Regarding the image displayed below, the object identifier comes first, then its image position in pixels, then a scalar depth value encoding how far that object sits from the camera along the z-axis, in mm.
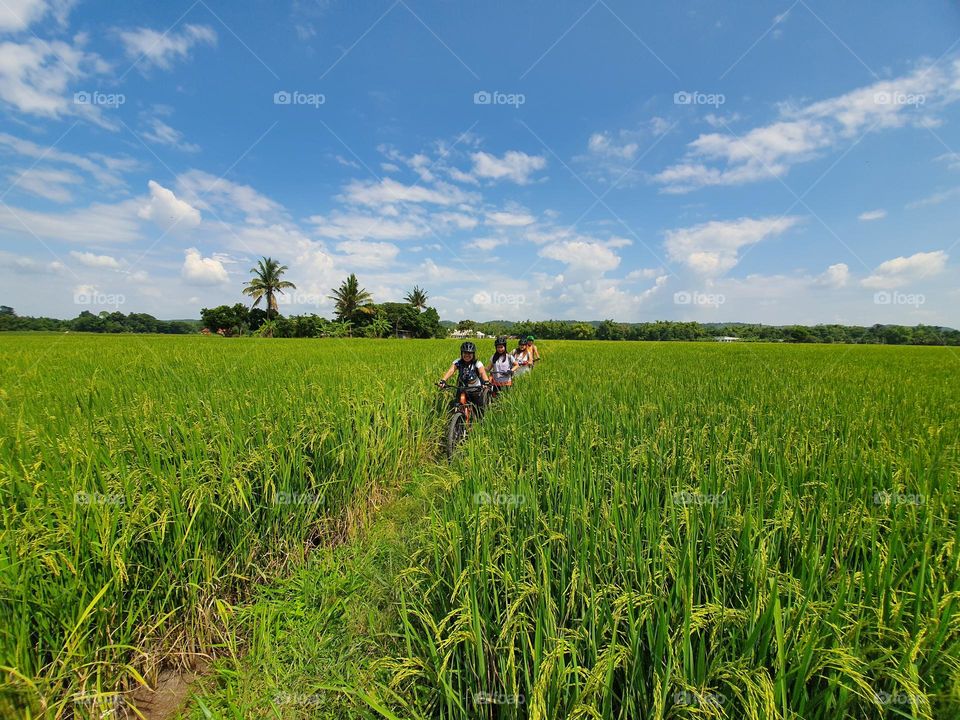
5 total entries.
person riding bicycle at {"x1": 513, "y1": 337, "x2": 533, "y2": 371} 9910
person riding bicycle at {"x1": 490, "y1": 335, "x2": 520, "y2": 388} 7301
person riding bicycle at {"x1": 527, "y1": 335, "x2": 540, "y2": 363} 10712
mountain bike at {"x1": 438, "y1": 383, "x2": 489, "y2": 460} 5218
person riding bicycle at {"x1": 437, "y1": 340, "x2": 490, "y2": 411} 5594
